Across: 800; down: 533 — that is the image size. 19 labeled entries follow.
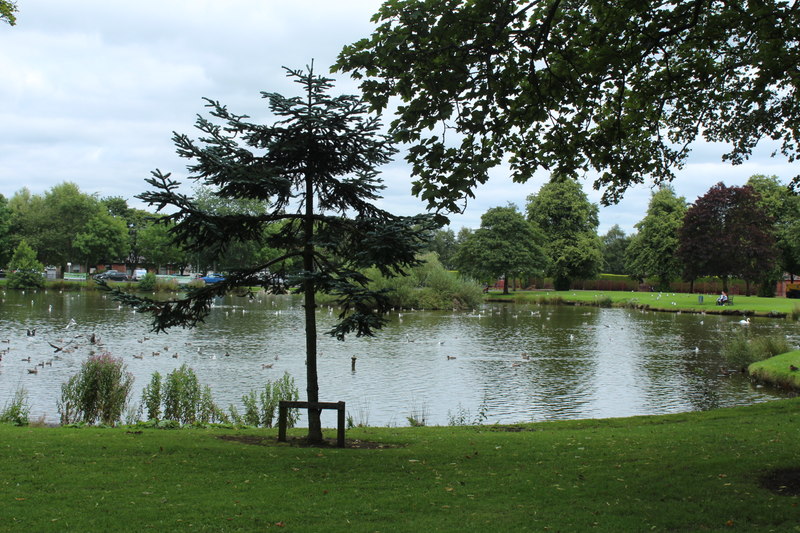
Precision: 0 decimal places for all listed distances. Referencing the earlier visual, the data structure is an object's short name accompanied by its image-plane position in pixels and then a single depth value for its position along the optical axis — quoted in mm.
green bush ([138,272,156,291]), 71875
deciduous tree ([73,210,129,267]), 85688
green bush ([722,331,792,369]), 25875
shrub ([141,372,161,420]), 15414
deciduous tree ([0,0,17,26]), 13823
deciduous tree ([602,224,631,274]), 110812
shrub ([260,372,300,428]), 15352
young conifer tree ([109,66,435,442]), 9945
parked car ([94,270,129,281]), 87125
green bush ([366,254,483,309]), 57219
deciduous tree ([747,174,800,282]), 66562
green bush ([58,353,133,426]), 15273
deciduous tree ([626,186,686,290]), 74312
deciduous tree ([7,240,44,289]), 74312
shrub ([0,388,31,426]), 12765
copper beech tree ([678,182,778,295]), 58812
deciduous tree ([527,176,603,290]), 77312
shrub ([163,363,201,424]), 15453
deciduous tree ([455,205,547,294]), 70875
